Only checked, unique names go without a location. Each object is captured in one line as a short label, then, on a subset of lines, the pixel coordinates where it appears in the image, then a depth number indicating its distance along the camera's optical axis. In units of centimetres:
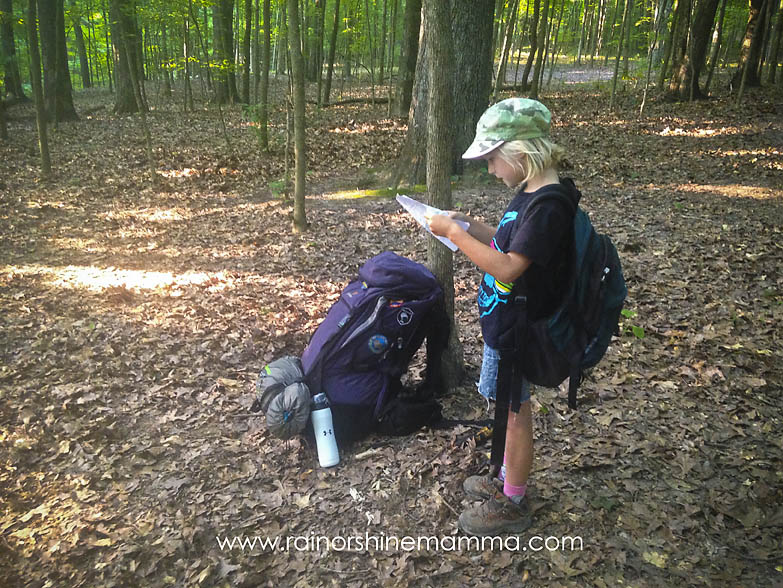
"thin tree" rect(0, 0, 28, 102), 1645
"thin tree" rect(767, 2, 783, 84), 1532
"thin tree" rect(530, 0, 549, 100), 1515
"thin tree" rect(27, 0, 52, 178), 1056
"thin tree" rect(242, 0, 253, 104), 1599
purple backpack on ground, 324
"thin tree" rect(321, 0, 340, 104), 1666
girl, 195
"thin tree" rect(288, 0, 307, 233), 683
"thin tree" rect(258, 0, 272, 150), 1080
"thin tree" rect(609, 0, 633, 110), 1414
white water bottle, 326
